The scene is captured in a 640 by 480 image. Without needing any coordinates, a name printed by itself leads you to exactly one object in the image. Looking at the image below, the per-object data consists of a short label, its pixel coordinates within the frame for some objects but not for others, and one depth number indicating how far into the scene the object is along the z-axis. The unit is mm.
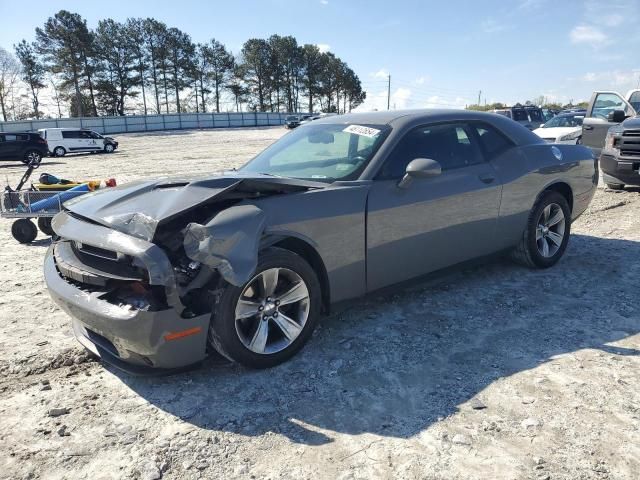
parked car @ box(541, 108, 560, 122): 25633
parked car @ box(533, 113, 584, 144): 13322
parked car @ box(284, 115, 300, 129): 52419
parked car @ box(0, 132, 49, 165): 22297
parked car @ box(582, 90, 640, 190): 8586
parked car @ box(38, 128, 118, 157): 26250
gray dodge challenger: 2742
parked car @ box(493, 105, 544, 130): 19203
